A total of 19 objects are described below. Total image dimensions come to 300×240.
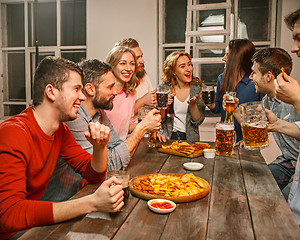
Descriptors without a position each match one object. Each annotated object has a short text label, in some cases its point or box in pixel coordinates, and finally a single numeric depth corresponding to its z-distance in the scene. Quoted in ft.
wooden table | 3.30
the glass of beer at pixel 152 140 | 7.86
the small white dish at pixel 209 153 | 6.80
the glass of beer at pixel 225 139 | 6.73
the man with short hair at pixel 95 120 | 5.87
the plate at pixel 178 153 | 6.79
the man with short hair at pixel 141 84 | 8.79
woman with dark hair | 9.45
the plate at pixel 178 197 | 4.10
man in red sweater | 3.59
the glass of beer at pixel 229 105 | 7.06
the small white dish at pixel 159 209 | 3.74
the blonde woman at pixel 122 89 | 8.61
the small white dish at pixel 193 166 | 5.74
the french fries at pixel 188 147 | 6.89
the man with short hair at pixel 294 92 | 5.16
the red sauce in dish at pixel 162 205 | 3.88
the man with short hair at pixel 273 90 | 7.93
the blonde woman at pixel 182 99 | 9.87
